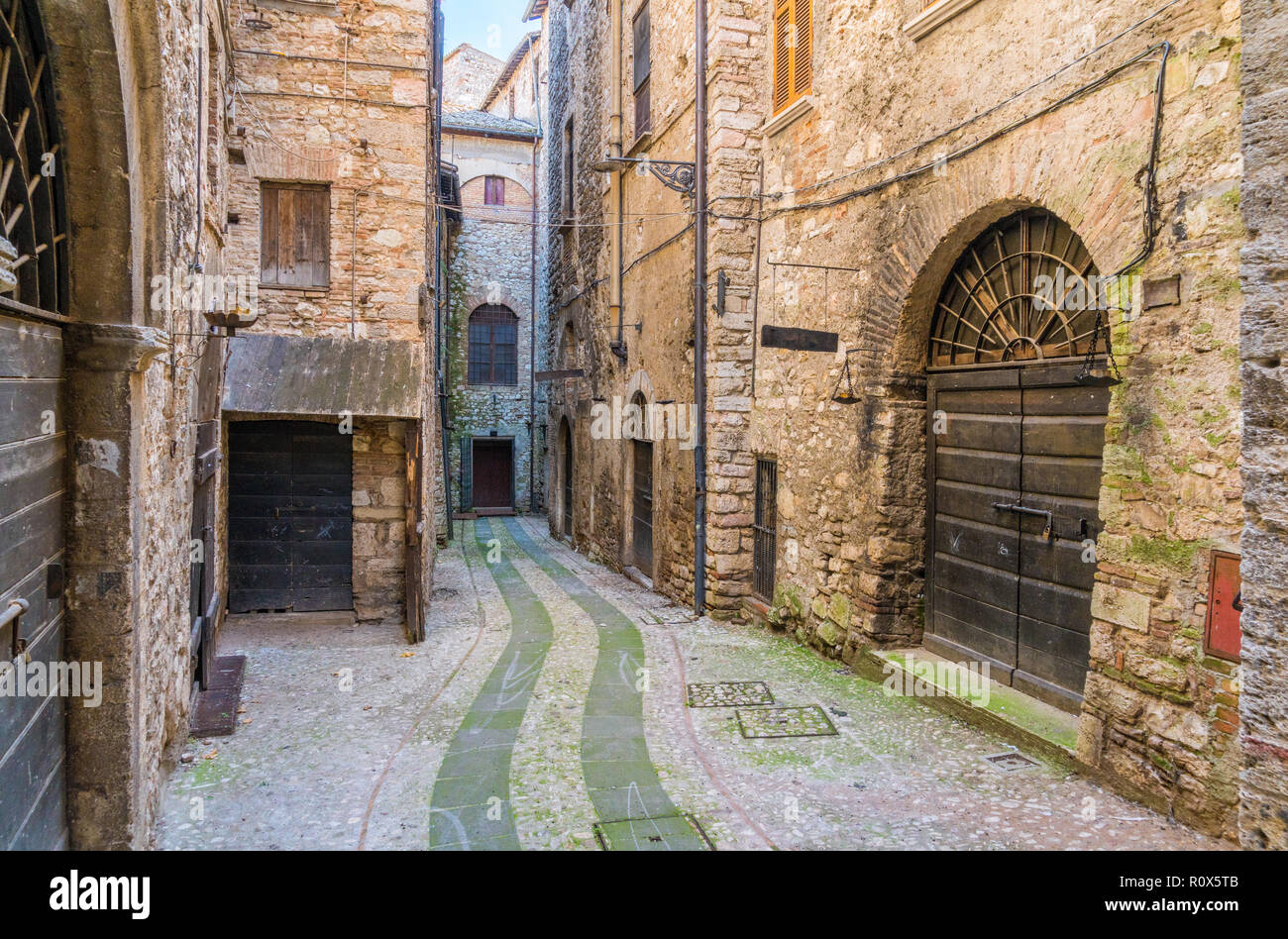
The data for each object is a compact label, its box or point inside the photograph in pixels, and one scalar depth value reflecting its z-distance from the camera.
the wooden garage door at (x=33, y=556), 2.59
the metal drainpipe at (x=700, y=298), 8.59
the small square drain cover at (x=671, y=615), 8.76
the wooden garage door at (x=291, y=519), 8.12
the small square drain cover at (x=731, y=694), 6.01
